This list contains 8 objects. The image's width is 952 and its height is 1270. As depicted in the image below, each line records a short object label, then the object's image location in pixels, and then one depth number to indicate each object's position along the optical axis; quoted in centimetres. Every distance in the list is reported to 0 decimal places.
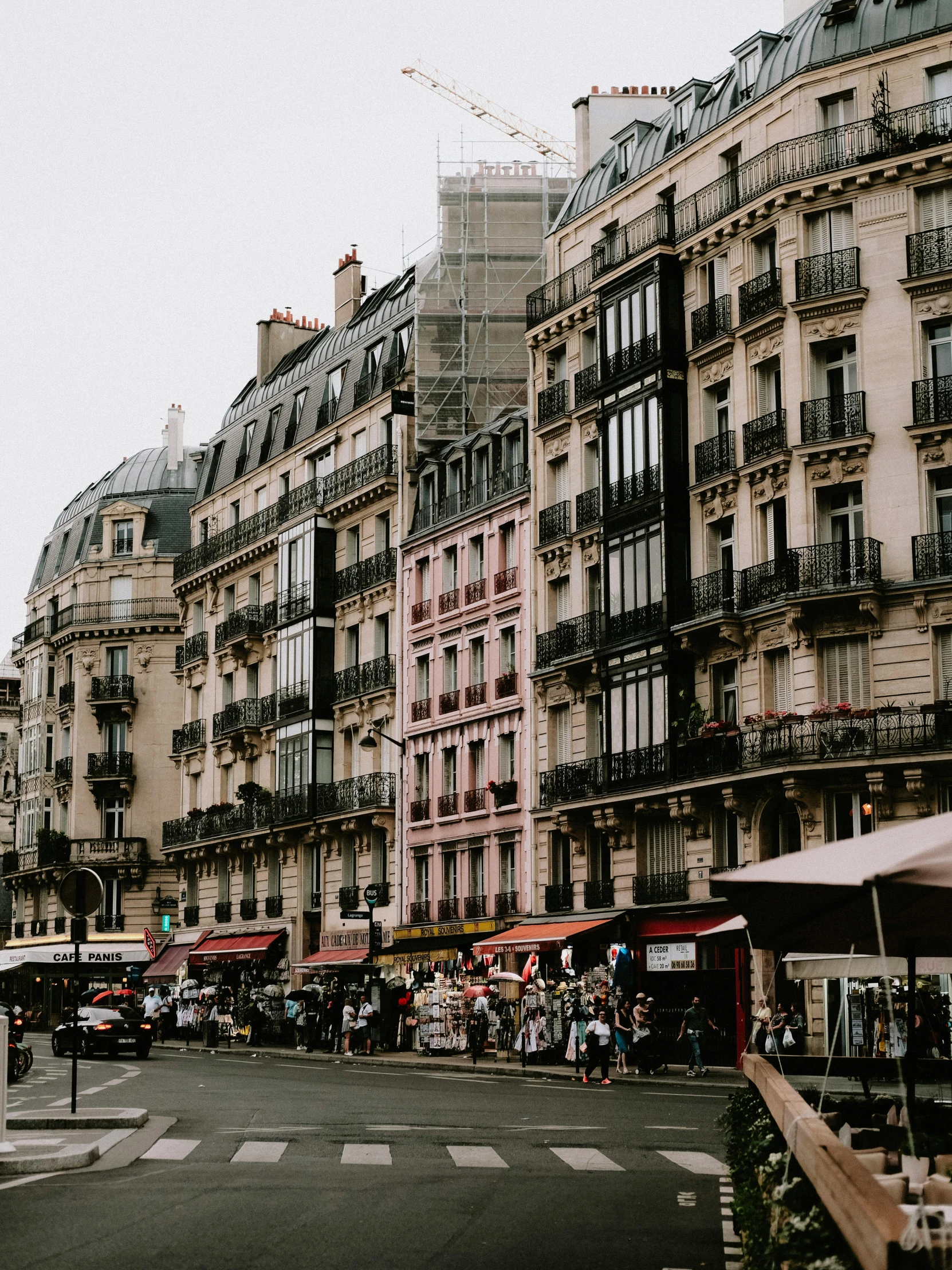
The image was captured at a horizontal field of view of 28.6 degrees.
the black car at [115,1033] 4272
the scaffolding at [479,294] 5672
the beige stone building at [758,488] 3741
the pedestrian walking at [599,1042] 3262
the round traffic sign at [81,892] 1995
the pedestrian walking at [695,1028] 3503
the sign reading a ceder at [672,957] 4106
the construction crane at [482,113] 7769
